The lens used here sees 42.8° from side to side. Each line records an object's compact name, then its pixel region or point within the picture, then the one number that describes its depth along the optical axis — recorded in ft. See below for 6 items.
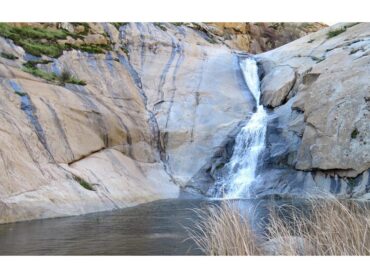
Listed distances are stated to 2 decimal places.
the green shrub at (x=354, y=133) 57.26
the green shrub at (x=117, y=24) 87.40
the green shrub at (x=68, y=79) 64.34
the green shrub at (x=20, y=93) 52.90
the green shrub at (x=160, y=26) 93.91
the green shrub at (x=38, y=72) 59.82
